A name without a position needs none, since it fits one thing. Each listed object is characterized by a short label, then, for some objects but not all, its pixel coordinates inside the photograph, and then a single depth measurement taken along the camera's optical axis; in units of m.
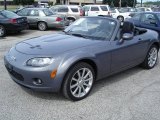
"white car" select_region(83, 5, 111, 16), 22.66
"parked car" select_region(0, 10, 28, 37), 12.72
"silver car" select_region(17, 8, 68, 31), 15.79
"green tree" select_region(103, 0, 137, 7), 79.25
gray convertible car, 3.91
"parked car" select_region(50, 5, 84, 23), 18.95
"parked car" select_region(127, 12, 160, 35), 9.84
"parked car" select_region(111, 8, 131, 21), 26.16
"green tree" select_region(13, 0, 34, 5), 74.94
